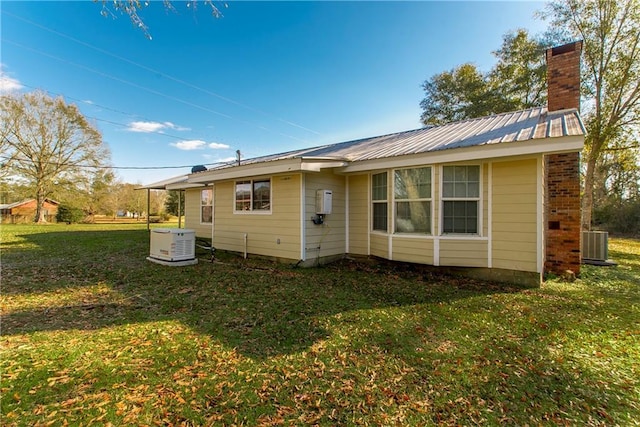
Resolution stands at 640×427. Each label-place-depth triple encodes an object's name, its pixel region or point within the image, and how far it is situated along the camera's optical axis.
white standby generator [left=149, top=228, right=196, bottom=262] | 7.61
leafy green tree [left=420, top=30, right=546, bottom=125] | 19.84
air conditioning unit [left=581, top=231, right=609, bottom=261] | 8.51
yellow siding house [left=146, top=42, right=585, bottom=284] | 5.70
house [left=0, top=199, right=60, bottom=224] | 27.67
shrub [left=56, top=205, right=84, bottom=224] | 26.50
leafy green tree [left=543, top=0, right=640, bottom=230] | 13.98
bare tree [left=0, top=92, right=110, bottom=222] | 23.17
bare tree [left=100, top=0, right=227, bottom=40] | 3.62
